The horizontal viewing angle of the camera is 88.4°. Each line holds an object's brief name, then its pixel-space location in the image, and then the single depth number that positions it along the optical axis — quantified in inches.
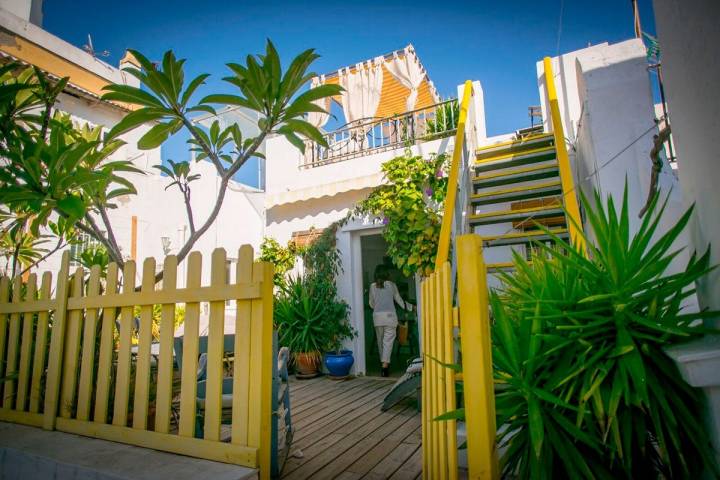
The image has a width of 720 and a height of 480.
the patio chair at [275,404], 94.3
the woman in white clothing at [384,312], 234.7
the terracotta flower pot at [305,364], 232.5
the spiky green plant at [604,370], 51.6
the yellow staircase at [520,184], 139.7
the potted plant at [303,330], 232.8
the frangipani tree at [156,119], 71.0
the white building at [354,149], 122.3
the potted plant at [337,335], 227.3
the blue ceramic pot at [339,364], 226.4
